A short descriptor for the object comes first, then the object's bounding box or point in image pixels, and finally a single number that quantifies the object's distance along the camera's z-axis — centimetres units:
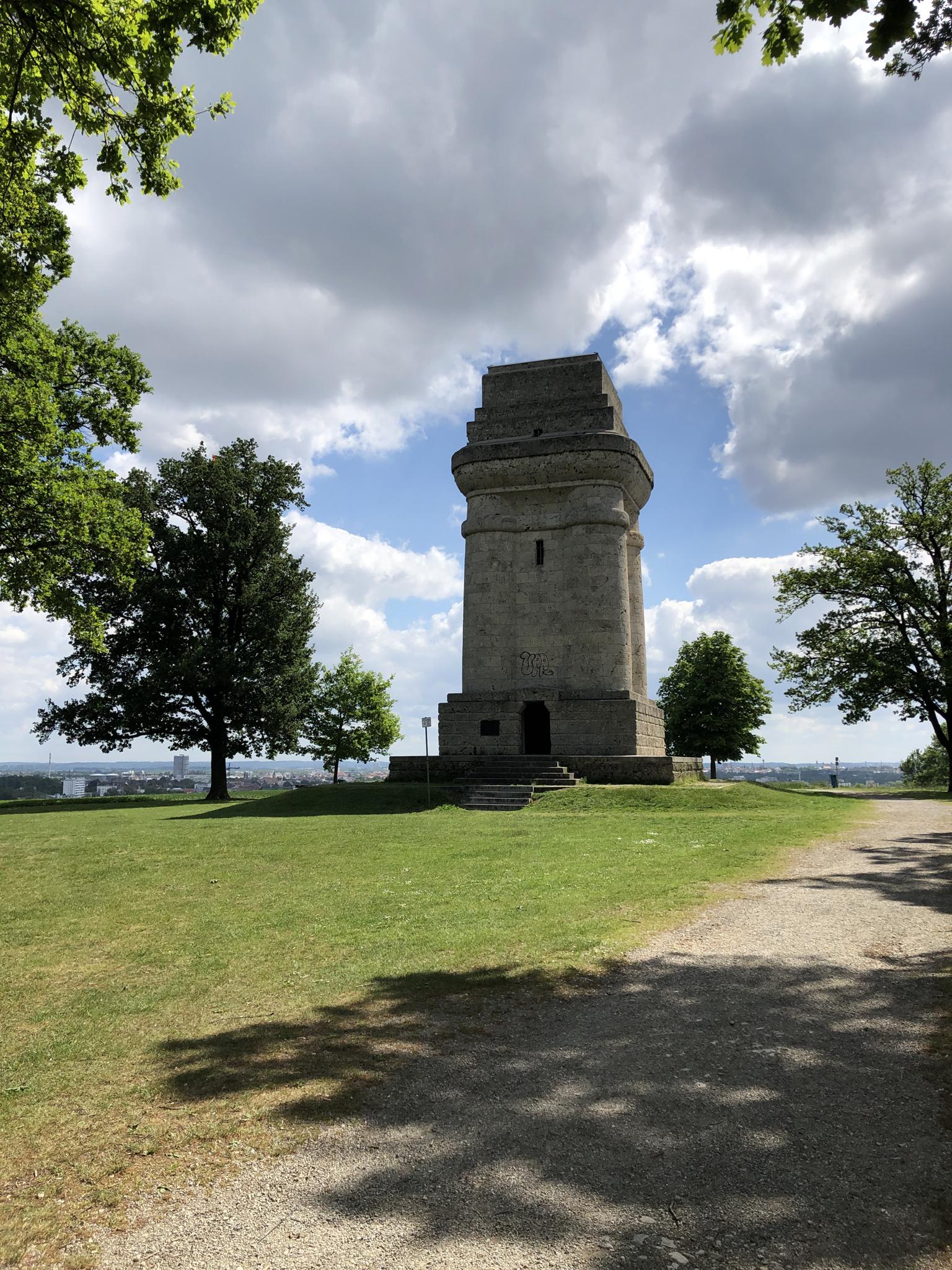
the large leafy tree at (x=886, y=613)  3306
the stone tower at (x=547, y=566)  2792
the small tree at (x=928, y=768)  5612
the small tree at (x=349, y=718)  5106
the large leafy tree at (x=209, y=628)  3294
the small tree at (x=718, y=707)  5031
